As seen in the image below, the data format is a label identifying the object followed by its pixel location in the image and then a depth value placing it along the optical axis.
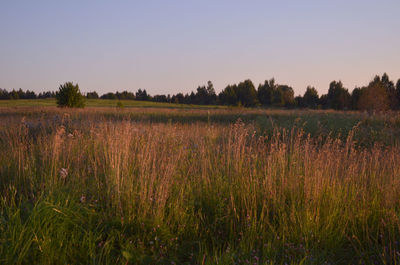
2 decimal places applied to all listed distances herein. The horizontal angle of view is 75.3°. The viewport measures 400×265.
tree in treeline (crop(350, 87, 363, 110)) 43.87
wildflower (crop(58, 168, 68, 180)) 3.30
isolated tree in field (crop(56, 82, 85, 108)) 27.22
